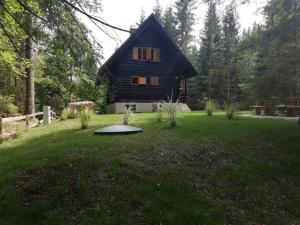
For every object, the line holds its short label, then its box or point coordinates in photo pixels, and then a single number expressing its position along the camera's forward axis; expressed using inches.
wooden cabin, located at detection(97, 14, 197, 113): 642.2
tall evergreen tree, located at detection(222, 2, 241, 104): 1049.9
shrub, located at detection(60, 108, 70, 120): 413.4
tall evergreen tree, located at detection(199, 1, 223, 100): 1059.2
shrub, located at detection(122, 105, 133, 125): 312.4
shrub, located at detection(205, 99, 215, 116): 427.8
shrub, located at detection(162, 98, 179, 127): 290.9
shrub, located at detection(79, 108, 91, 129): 301.8
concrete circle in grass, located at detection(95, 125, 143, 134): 259.8
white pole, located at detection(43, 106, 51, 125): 399.2
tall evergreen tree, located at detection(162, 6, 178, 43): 1165.5
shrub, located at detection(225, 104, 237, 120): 368.8
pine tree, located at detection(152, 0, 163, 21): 1235.8
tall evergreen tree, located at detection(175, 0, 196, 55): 1141.1
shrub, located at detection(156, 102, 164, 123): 326.9
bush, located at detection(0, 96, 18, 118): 486.0
